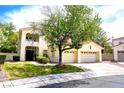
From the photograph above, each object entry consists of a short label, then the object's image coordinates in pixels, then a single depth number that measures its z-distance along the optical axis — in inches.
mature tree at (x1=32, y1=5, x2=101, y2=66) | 378.1
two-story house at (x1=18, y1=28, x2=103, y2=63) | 536.9
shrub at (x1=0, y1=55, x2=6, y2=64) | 421.3
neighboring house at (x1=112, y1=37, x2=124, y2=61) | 626.6
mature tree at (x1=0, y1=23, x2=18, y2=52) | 552.6
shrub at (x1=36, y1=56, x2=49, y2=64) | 475.1
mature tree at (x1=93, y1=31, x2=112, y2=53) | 778.8
